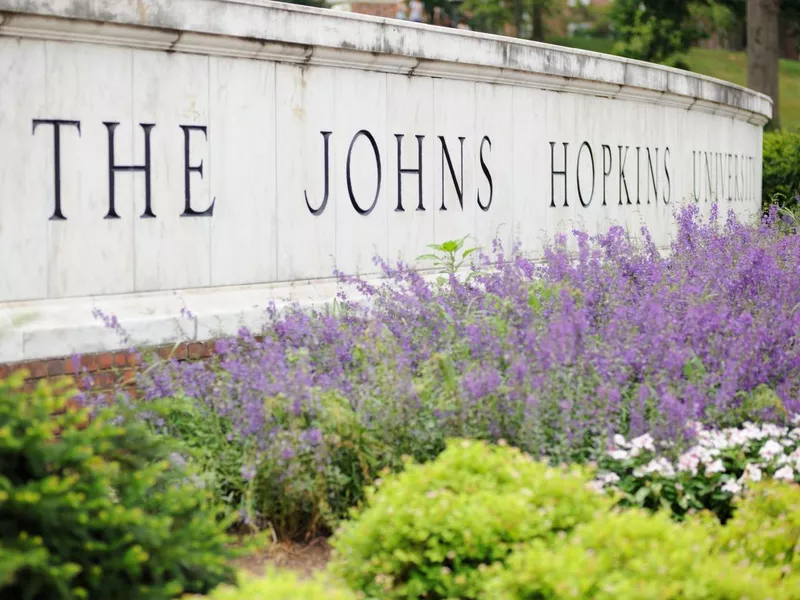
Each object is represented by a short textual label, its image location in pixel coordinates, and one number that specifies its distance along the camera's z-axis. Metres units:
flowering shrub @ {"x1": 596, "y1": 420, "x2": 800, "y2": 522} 4.01
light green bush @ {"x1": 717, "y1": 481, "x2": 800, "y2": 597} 3.52
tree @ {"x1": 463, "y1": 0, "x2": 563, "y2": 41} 41.97
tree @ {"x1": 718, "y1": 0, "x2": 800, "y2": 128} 21.64
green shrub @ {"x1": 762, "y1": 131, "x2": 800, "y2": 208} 15.16
